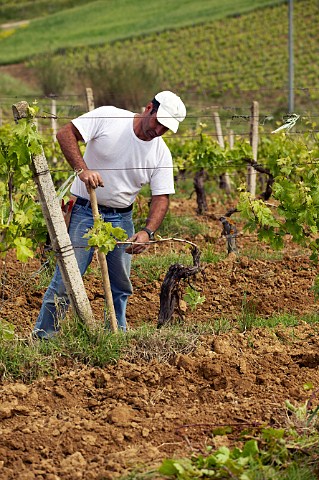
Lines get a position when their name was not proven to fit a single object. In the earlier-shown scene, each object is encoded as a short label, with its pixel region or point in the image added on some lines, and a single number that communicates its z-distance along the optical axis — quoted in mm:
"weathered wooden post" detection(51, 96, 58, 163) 28269
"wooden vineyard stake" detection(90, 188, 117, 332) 11602
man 11484
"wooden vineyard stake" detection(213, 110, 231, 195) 27681
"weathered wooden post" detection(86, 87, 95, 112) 23234
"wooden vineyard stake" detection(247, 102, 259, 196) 23016
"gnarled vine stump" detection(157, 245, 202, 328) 12531
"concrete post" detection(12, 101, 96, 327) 11023
